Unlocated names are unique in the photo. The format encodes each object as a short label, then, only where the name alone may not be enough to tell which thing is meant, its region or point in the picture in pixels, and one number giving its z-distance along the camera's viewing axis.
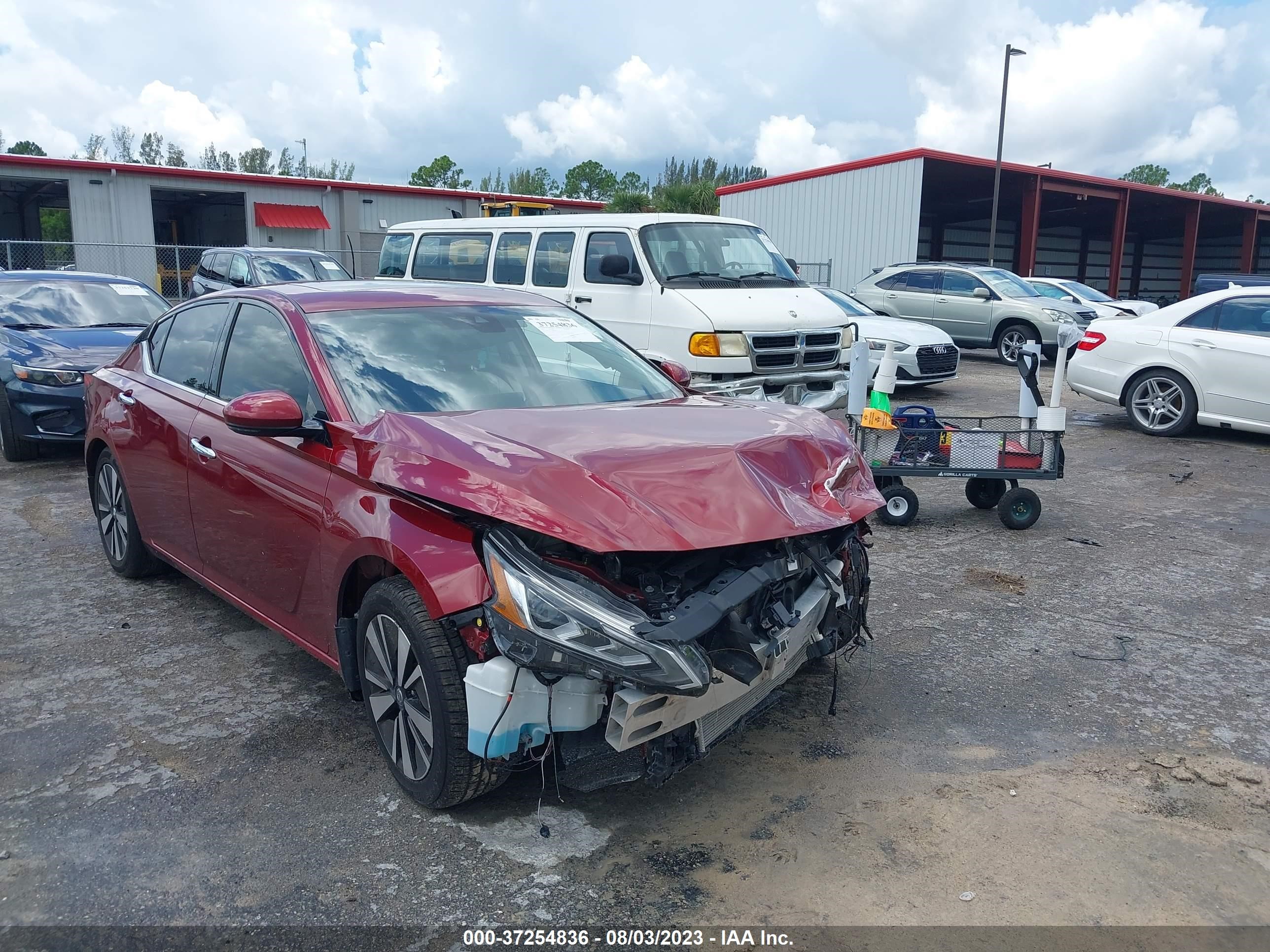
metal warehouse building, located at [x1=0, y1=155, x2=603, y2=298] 29.61
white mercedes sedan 10.01
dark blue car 8.46
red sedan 2.93
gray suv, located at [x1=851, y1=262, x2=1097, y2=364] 17.14
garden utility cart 6.73
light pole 26.88
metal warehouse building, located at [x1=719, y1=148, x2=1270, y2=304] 26.06
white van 8.98
